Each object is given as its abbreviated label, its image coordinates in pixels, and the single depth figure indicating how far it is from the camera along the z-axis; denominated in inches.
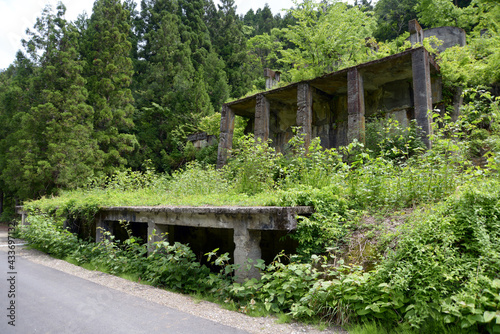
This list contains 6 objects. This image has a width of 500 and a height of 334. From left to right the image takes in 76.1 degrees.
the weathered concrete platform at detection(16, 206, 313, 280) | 163.9
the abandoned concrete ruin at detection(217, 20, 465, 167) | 358.6
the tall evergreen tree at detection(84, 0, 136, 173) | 765.3
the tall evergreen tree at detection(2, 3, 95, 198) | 639.8
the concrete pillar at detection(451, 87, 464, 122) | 385.7
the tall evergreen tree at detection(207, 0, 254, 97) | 1077.1
